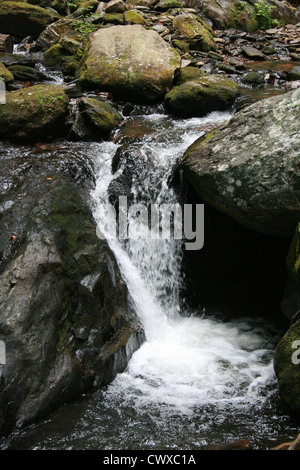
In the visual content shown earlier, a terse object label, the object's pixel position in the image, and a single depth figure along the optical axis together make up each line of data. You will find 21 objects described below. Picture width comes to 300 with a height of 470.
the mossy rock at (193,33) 12.73
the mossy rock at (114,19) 12.62
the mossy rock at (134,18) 12.89
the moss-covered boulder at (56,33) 12.43
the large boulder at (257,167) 4.47
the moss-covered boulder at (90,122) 6.92
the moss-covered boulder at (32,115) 6.65
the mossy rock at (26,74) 9.52
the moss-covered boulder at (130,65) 8.68
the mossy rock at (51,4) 15.02
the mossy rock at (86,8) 13.72
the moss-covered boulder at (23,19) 13.11
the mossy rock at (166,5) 14.88
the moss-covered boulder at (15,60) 10.01
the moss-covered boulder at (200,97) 8.02
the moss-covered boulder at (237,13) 15.74
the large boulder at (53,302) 3.51
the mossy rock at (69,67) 10.55
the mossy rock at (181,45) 12.24
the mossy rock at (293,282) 4.34
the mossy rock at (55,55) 11.19
